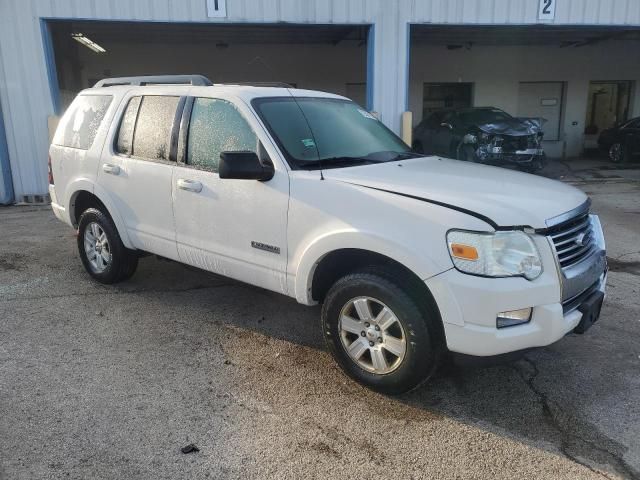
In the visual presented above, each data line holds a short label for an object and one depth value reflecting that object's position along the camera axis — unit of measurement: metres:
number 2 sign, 10.77
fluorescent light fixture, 13.93
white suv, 2.95
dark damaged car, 11.94
